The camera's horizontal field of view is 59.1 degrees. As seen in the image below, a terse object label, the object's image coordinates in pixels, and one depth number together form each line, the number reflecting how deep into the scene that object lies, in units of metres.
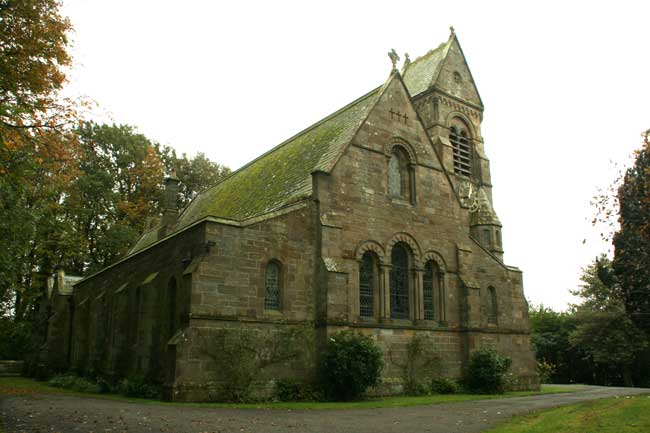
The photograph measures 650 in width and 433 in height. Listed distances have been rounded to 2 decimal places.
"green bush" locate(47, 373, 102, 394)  25.56
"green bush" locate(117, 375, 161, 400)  20.63
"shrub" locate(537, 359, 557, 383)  34.61
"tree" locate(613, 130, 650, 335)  14.52
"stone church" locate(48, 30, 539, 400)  20.48
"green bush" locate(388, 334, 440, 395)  23.56
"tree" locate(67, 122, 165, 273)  45.53
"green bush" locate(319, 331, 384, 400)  20.58
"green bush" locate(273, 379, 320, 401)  20.38
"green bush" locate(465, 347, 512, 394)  24.97
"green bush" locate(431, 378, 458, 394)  24.33
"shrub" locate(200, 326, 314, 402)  19.28
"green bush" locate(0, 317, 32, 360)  44.66
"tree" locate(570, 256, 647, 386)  43.28
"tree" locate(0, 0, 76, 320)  16.61
